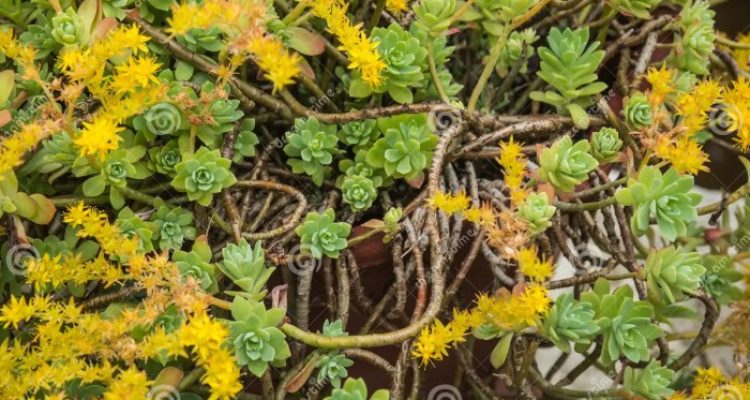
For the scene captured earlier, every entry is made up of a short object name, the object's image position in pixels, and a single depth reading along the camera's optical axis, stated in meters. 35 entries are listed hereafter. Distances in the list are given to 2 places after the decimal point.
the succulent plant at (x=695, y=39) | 1.28
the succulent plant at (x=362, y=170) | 1.25
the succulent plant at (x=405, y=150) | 1.24
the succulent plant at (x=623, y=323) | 1.22
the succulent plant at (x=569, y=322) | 1.21
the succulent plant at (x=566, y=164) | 1.21
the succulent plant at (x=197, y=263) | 1.20
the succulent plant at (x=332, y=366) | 1.21
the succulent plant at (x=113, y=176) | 1.21
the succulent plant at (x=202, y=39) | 1.23
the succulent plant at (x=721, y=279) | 1.28
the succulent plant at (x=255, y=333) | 1.19
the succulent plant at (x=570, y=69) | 1.27
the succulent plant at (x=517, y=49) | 1.29
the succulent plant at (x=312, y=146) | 1.24
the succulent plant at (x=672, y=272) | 1.21
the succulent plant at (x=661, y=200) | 1.21
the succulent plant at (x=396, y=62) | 1.24
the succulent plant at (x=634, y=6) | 1.28
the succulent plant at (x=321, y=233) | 1.22
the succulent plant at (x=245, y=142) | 1.25
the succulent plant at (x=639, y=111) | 1.25
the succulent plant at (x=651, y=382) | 1.23
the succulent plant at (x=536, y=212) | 1.19
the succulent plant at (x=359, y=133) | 1.25
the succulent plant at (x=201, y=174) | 1.22
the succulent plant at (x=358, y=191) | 1.24
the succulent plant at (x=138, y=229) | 1.21
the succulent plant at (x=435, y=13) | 1.23
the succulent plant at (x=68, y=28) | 1.21
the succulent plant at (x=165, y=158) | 1.23
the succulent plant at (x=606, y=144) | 1.24
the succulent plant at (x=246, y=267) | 1.20
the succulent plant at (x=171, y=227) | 1.22
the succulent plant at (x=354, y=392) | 1.17
